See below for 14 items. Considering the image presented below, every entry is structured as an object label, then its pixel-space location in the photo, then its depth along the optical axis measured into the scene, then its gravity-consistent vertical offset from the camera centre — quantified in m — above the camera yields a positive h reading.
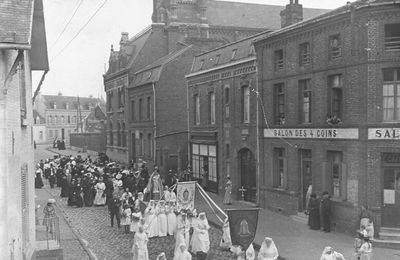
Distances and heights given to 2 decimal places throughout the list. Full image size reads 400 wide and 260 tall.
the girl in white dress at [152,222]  19.05 -4.12
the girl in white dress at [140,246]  15.95 -4.19
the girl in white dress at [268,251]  14.09 -3.90
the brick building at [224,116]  27.86 -0.24
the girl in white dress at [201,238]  16.99 -4.28
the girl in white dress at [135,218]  18.89 -3.93
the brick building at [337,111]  19.23 -0.03
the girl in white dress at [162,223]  19.24 -4.18
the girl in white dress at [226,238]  18.03 -4.50
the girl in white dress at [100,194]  28.30 -4.53
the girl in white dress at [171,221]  19.36 -4.12
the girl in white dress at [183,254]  14.71 -4.12
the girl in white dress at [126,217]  21.09 -4.33
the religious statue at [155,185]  27.59 -4.01
